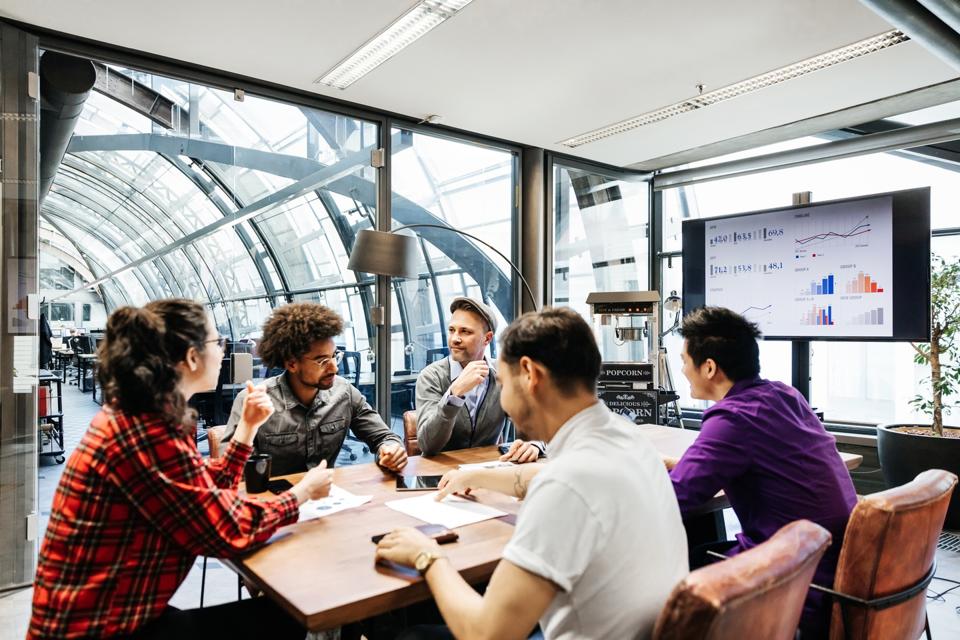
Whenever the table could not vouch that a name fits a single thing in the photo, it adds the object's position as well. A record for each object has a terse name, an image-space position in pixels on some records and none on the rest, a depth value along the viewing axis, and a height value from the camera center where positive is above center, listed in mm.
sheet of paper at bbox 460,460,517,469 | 2254 -539
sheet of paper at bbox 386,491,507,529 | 1676 -545
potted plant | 3809 -740
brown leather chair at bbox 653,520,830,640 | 927 -439
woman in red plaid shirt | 1243 -395
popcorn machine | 4703 -377
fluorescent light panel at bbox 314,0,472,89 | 2982 +1496
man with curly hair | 2357 -306
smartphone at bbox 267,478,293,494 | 1920 -524
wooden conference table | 1201 -545
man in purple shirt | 1766 -443
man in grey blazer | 2863 -309
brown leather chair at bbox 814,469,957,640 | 1493 -602
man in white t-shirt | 1029 -366
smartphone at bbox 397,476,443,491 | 2004 -544
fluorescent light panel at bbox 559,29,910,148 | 3352 +1479
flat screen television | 4199 +381
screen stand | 4863 -383
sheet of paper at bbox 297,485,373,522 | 1719 -541
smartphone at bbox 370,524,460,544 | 1512 -539
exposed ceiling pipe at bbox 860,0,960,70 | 2820 +1407
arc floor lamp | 3498 +374
